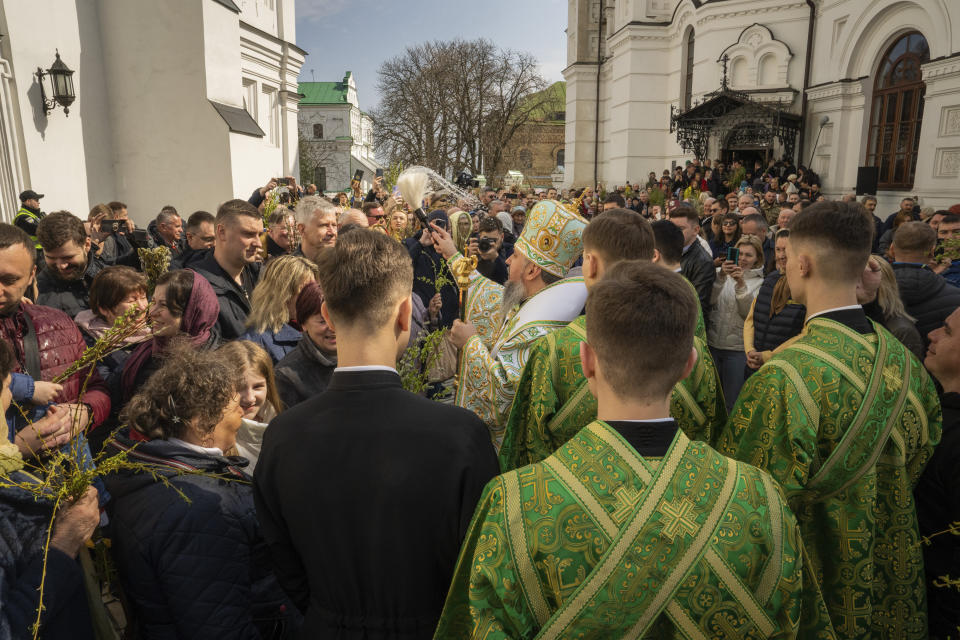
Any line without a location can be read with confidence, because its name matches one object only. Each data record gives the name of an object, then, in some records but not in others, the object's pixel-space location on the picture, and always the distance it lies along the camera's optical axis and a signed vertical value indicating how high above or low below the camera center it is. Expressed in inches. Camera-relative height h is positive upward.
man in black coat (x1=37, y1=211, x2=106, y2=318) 153.5 -16.0
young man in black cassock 64.2 -28.7
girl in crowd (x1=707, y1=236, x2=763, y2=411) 219.0 -37.2
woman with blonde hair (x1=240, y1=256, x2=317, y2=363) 142.2 -23.0
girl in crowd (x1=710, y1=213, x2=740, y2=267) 310.2 -14.2
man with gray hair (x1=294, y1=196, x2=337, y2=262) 197.3 -6.4
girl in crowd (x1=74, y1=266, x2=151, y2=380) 131.6 -21.0
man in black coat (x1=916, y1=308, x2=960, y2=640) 94.1 -45.1
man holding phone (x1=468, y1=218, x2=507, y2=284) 269.0 -21.7
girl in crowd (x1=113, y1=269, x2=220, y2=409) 124.0 -25.6
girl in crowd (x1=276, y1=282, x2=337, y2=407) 117.3 -31.3
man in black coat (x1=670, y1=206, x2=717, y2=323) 227.8 -20.4
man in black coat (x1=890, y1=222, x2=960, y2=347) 156.5 -19.0
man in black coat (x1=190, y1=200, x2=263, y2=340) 167.2 -14.3
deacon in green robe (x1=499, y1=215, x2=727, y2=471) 94.7 -28.7
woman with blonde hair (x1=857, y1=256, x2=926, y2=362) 143.1 -21.0
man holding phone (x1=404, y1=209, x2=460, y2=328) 242.1 -27.8
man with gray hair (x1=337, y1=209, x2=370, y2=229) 222.4 -5.1
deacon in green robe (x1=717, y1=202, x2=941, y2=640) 86.2 -32.1
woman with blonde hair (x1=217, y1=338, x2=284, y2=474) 101.6 -31.5
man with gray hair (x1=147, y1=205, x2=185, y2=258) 277.3 -11.7
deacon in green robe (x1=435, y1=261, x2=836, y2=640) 55.1 -30.1
